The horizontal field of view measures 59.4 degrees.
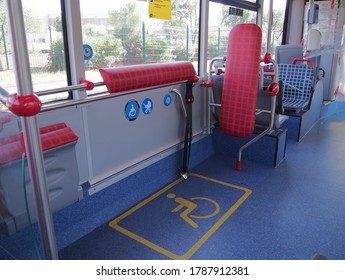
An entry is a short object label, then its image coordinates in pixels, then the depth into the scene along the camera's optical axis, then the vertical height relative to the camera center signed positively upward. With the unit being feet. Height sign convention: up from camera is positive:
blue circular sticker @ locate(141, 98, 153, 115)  8.39 -1.47
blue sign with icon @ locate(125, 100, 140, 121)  7.89 -1.49
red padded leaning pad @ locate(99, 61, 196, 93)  6.79 -0.57
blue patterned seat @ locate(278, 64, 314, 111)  14.09 -1.58
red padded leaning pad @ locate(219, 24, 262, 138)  9.09 -0.87
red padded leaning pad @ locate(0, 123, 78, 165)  4.05 -1.42
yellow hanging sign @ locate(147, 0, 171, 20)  8.50 +1.18
